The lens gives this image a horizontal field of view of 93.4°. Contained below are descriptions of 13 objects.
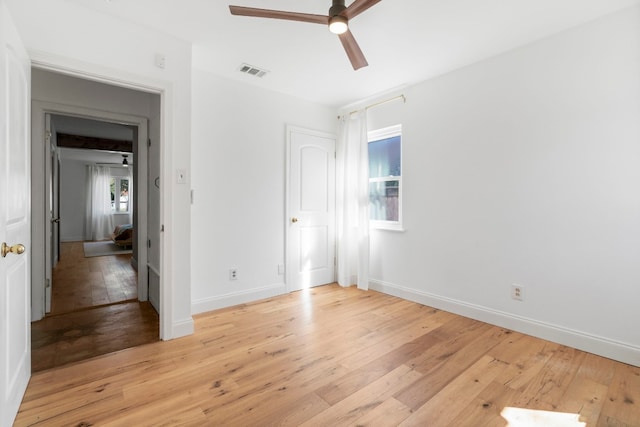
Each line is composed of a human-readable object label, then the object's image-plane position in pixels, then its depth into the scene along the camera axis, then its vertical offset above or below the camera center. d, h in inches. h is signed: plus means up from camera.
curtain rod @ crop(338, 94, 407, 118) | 139.3 +54.5
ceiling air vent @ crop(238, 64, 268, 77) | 120.2 +58.6
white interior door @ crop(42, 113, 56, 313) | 119.7 -3.6
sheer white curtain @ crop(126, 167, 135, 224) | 386.3 +30.0
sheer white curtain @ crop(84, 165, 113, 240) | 353.1 +10.2
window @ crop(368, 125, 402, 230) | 148.6 +18.3
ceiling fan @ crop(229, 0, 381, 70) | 67.8 +46.2
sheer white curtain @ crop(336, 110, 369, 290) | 155.1 +7.0
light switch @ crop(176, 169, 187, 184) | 101.0 +12.4
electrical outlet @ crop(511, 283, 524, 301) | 105.7 -27.6
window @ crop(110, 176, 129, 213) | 379.6 +24.1
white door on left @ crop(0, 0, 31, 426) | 55.2 -1.4
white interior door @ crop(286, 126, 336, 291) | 152.6 +2.7
